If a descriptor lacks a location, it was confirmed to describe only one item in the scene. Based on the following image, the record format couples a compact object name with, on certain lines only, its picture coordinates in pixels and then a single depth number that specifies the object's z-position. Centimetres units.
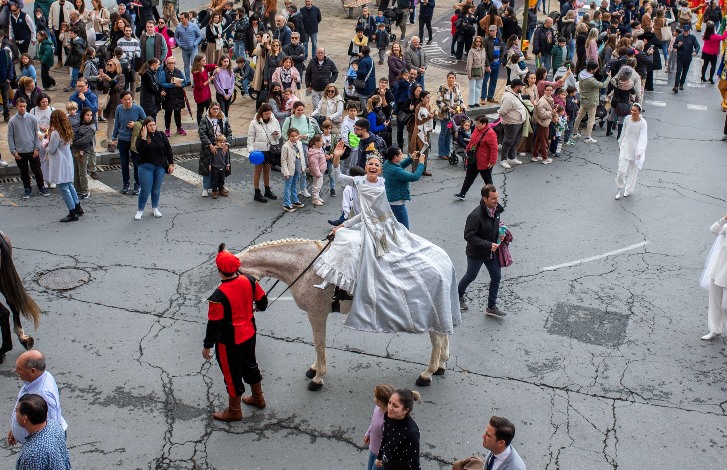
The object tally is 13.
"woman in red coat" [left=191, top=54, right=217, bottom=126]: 1766
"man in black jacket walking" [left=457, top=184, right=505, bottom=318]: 1104
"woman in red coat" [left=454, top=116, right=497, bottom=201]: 1510
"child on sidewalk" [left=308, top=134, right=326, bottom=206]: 1491
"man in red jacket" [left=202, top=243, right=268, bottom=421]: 870
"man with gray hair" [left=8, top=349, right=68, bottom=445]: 749
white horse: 930
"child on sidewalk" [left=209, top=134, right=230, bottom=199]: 1492
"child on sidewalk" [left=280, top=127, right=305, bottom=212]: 1454
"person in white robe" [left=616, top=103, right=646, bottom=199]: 1548
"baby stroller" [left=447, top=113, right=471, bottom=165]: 1720
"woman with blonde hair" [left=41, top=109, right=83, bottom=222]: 1395
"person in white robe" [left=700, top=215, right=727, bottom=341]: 1078
